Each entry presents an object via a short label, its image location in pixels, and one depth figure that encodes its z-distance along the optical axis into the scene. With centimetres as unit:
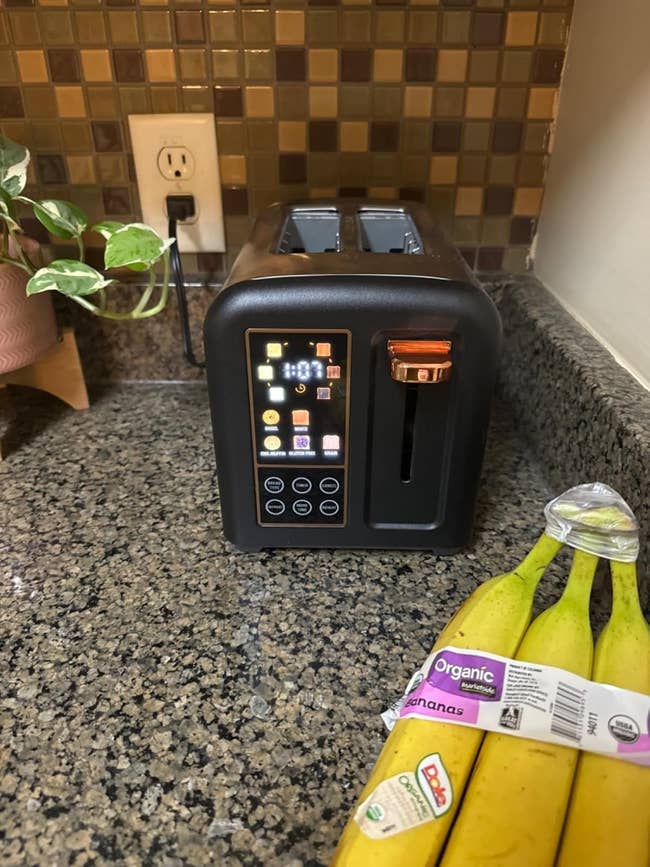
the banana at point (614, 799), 34
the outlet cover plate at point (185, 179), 75
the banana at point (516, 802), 33
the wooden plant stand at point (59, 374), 77
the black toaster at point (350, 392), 48
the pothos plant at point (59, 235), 61
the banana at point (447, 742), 33
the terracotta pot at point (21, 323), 65
